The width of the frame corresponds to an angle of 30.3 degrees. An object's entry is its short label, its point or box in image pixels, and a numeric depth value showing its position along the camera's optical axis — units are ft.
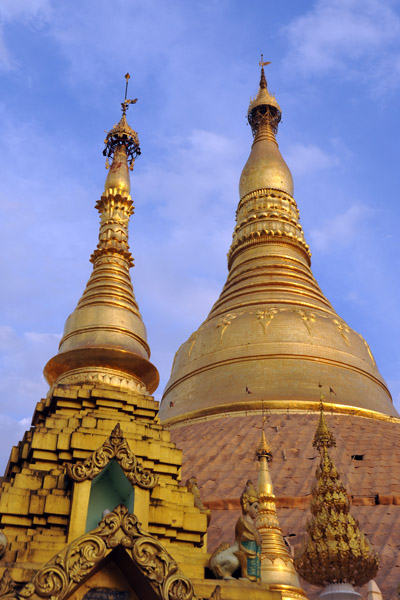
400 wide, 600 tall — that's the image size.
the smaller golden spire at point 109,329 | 42.93
